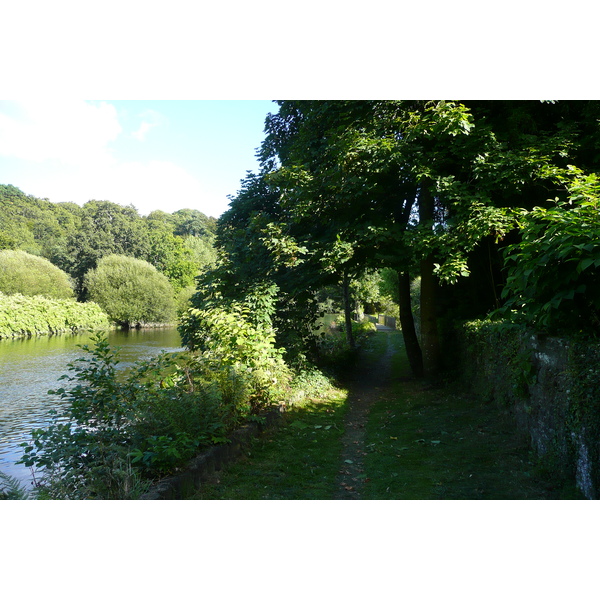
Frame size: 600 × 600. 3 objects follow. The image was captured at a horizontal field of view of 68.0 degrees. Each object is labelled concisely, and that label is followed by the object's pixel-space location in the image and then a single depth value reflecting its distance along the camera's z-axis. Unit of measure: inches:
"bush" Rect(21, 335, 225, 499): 108.8
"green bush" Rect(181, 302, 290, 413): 189.6
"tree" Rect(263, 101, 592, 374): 229.1
